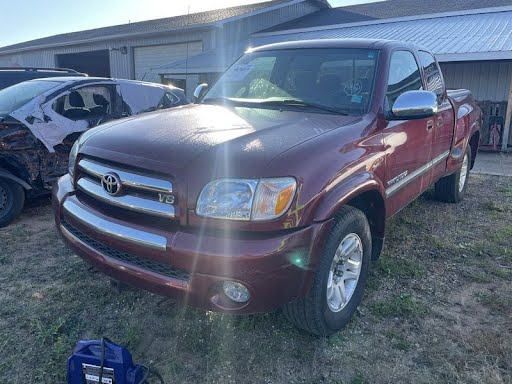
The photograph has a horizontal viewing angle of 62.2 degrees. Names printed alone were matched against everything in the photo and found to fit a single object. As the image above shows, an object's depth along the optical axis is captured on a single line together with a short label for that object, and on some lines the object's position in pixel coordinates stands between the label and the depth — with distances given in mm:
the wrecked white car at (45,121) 4691
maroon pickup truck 2158
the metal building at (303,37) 11391
